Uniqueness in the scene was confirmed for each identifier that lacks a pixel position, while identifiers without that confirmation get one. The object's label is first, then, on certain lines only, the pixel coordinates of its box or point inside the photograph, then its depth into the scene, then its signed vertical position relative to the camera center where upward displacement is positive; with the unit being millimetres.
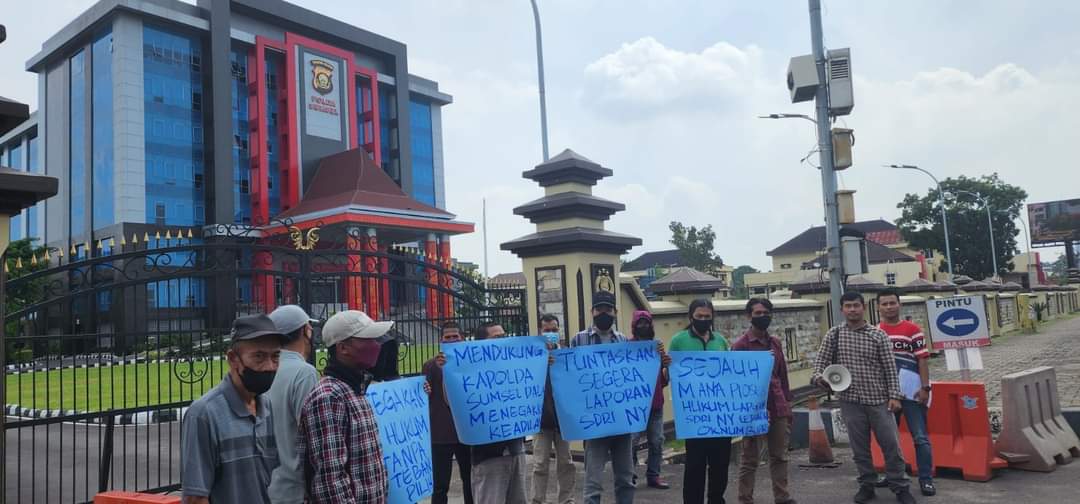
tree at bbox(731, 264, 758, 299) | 79875 +3353
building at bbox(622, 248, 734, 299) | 75062 +5633
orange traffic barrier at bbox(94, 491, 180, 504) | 4652 -1107
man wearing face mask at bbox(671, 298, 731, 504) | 5688 -1273
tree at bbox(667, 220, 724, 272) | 63872 +5060
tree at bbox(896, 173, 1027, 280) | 59531 +5555
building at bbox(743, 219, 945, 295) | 60562 +3475
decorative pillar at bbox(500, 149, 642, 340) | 8742 +776
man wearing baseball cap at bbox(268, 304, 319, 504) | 3193 -327
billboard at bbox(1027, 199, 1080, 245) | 80250 +7039
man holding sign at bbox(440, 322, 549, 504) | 5328 -694
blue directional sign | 7785 -359
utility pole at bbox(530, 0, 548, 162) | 15188 +4641
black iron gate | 5666 -32
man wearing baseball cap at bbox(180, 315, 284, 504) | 2855 -431
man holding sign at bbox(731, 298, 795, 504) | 6176 -1048
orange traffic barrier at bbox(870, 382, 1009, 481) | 7168 -1471
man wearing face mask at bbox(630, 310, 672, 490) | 7109 -1354
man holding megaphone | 6289 -862
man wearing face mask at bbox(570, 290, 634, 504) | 5586 -1255
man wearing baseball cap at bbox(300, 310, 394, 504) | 3090 -463
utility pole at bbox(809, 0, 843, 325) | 9227 +1683
